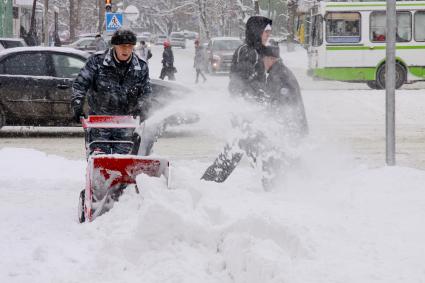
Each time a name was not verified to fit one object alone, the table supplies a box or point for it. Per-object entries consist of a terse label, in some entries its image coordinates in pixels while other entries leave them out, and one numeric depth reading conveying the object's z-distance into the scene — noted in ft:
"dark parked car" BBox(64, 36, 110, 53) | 144.12
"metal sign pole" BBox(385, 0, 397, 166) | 30.50
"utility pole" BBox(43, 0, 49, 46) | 139.05
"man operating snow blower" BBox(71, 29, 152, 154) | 23.98
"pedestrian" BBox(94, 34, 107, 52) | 94.32
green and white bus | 88.89
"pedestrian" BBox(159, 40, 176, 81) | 101.35
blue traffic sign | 82.69
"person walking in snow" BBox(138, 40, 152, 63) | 106.78
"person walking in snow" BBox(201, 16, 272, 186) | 28.68
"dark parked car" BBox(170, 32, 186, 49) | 262.88
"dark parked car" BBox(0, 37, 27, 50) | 84.33
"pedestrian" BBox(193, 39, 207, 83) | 106.42
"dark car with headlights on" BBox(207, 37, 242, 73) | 123.13
